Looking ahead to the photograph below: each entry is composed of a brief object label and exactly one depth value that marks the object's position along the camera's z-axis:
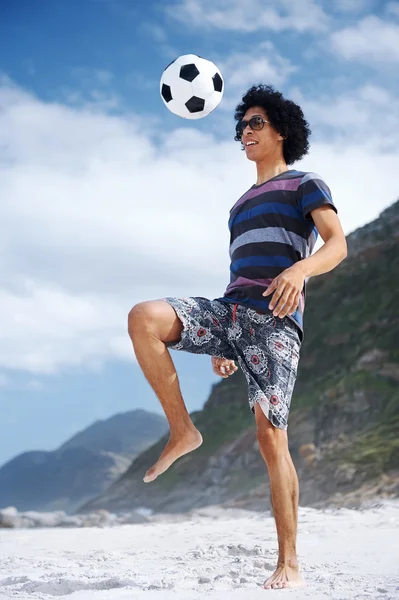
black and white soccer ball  5.35
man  4.14
